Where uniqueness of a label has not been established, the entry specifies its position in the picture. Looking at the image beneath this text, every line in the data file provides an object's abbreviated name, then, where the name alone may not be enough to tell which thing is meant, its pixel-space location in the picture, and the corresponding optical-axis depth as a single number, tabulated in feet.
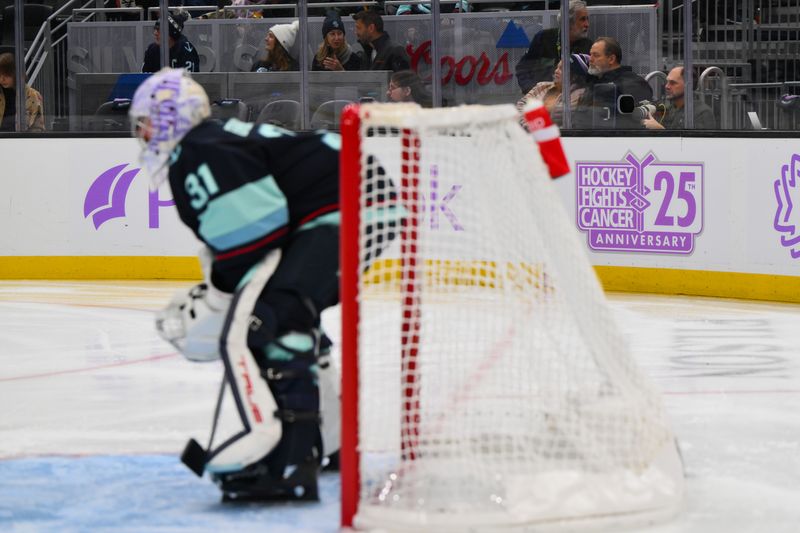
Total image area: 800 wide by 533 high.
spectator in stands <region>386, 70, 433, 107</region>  58.90
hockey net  22.75
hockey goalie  22.34
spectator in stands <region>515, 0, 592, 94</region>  55.98
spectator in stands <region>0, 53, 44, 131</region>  61.11
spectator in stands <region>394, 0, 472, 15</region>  58.54
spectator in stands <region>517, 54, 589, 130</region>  56.18
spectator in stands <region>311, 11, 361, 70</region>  60.13
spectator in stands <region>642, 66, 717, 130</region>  53.16
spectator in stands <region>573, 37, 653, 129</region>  55.31
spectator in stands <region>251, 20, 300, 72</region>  60.85
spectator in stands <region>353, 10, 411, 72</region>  59.41
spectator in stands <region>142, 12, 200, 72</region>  61.57
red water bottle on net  23.49
